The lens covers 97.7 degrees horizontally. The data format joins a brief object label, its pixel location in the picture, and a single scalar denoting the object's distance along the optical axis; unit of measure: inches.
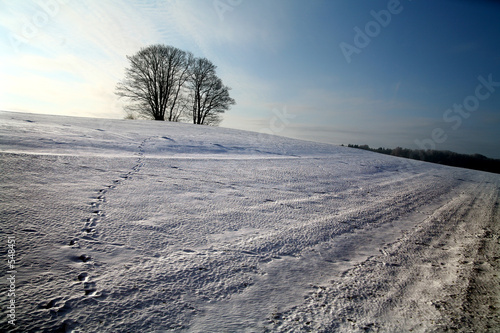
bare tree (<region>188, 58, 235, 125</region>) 1330.0
